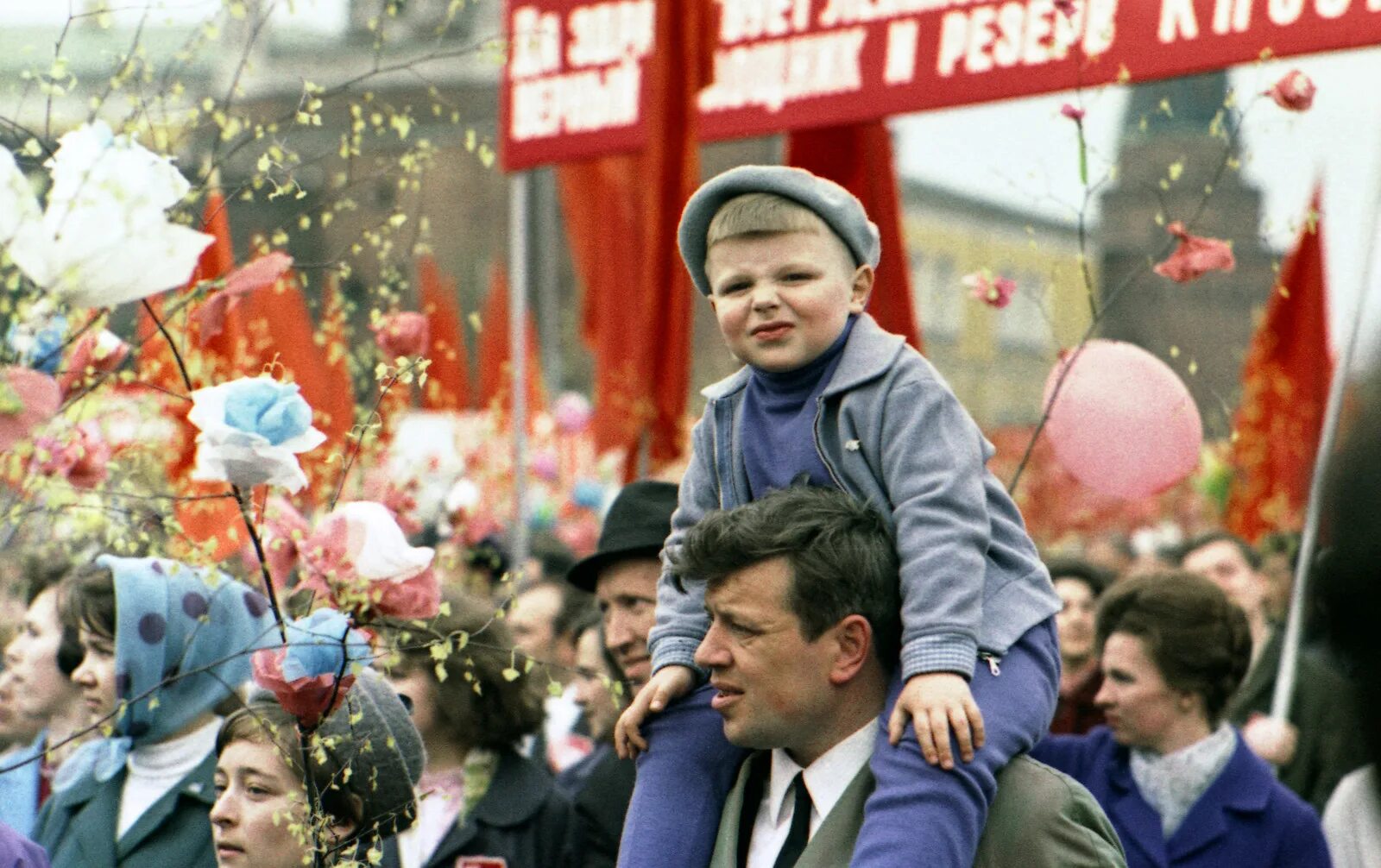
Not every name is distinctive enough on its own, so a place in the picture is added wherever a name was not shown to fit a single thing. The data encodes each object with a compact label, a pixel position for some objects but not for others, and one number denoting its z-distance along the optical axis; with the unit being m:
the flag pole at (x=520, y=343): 7.64
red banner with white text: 5.45
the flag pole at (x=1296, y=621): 5.20
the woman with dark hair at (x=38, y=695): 4.89
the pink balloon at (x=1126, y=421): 4.90
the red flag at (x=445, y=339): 12.09
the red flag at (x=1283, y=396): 8.92
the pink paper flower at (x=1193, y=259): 4.47
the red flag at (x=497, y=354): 14.94
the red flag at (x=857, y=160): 6.66
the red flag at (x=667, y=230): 7.41
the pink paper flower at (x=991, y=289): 4.68
